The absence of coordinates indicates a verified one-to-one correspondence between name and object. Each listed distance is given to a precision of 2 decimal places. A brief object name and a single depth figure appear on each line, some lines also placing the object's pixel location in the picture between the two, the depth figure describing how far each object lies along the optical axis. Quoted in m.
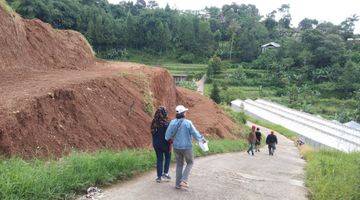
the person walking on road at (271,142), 23.55
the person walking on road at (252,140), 22.06
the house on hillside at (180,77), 71.47
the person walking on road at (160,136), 10.05
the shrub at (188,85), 52.12
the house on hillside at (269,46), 97.62
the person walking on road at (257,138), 23.50
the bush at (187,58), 88.06
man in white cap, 9.52
